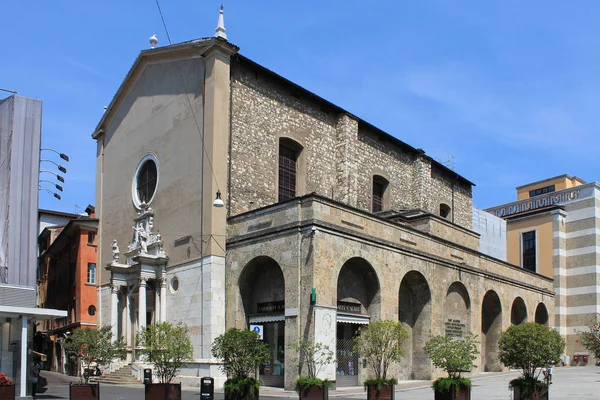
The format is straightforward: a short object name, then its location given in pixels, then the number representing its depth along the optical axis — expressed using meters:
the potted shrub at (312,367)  19.56
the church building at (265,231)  27.30
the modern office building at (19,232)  23.05
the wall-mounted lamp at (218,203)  26.80
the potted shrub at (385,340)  21.52
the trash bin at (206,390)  19.36
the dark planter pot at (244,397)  18.61
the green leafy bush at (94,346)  22.53
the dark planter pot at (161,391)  18.58
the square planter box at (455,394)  19.12
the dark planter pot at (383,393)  19.89
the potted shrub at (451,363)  19.25
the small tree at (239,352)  19.50
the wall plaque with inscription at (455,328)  32.94
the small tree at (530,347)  20.25
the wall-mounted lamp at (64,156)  25.45
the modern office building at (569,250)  51.44
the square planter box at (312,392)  19.55
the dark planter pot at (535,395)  18.78
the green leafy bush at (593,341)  29.84
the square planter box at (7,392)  19.00
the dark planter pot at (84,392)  19.41
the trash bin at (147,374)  25.17
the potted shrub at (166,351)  18.70
